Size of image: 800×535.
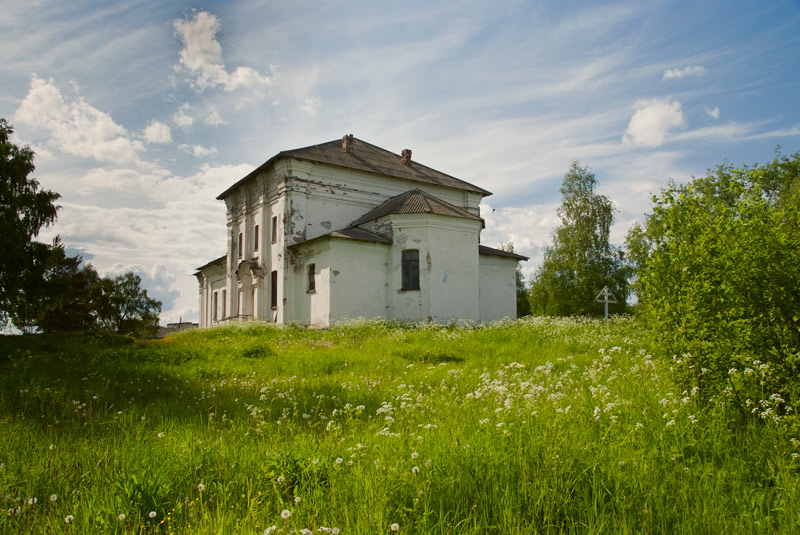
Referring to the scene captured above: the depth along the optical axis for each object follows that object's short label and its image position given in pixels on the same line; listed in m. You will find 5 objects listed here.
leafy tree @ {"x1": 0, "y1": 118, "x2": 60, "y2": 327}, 17.11
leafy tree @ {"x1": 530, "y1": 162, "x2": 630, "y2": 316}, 37.81
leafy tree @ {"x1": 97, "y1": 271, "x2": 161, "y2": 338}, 50.25
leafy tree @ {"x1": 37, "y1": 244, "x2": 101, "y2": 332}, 39.19
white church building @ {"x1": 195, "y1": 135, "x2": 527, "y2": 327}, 24.47
